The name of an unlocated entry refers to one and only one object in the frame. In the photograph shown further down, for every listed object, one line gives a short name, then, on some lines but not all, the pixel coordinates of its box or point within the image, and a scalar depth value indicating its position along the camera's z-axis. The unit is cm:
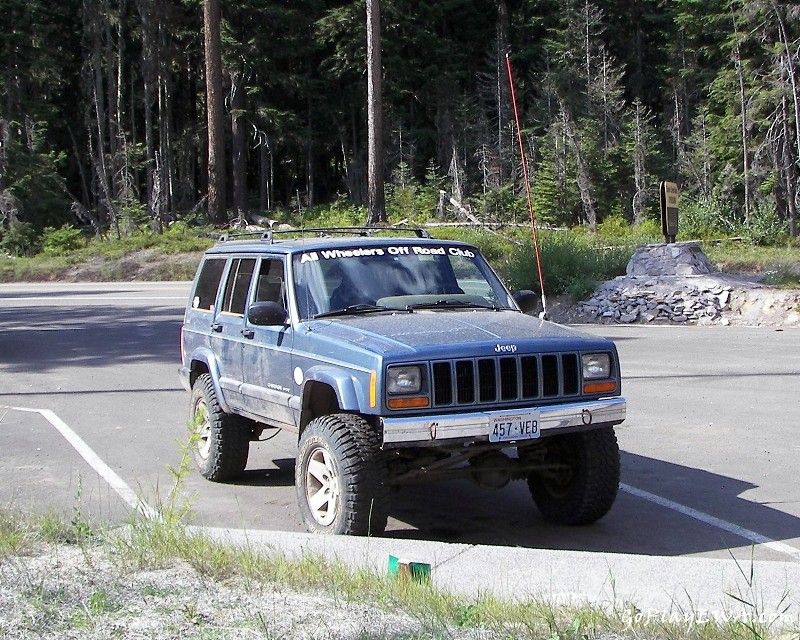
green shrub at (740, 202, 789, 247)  3409
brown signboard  2203
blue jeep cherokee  643
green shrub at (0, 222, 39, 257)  4238
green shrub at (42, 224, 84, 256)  4138
